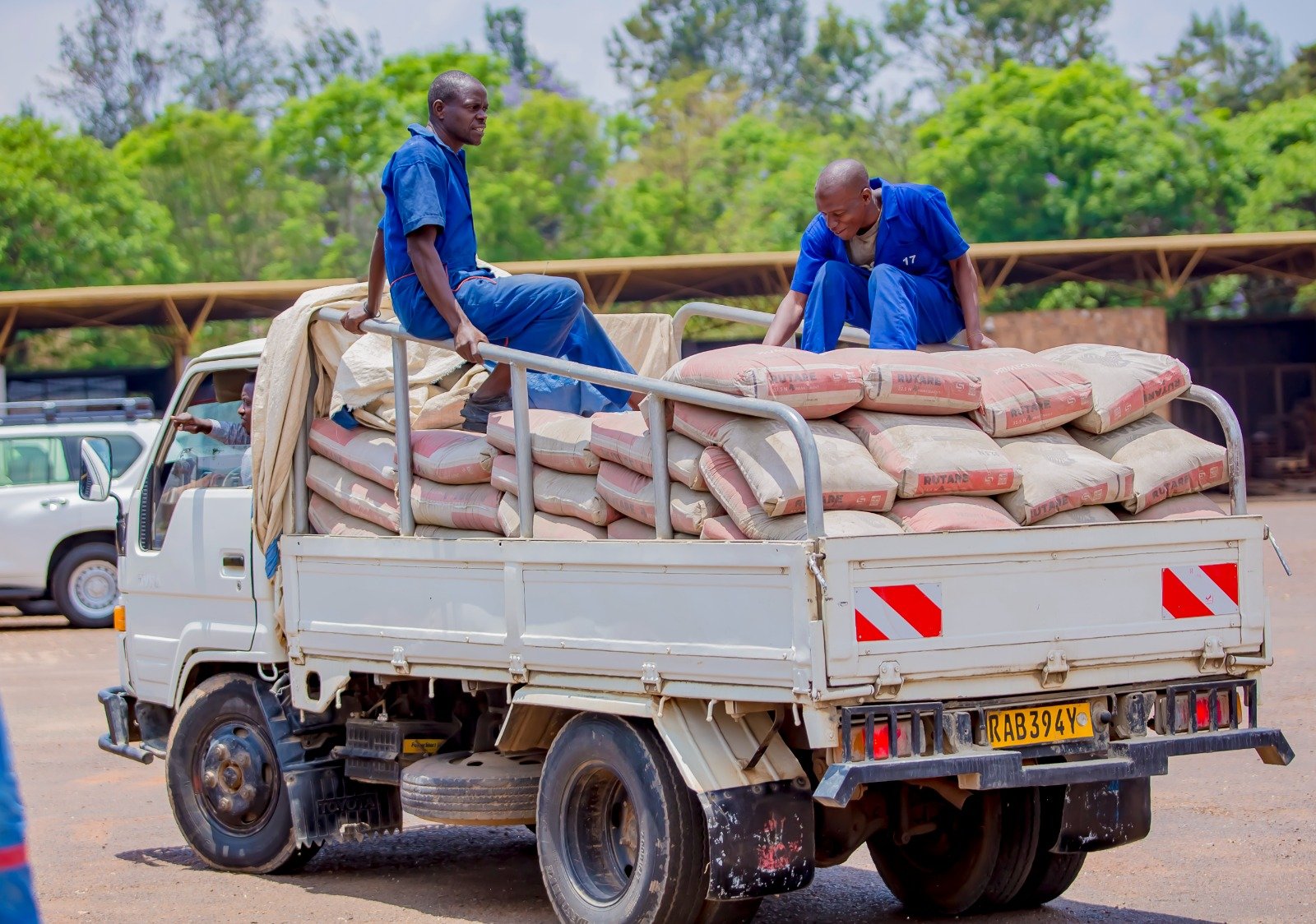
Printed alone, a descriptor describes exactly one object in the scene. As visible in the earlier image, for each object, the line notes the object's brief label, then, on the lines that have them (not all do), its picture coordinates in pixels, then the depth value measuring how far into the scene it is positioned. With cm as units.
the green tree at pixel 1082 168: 7881
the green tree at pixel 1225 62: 13887
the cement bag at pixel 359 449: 1225
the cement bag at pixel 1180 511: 1041
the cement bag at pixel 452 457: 1138
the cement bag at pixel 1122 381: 1058
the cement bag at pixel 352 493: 1219
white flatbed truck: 912
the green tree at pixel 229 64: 12925
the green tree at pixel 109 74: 12950
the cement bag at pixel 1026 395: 1022
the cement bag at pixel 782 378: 962
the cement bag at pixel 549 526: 1059
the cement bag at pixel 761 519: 918
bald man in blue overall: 1255
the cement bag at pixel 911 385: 988
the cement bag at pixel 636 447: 985
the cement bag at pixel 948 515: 942
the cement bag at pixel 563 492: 1052
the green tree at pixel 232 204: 9687
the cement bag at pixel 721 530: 946
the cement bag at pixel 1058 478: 982
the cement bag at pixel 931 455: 958
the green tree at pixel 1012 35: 14575
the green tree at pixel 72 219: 7987
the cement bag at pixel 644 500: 978
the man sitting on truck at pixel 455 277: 1222
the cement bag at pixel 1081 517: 995
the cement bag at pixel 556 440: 1073
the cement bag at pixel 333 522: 1245
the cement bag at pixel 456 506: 1129
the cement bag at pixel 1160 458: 1037
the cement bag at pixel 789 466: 919
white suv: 3152
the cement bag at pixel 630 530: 1027
